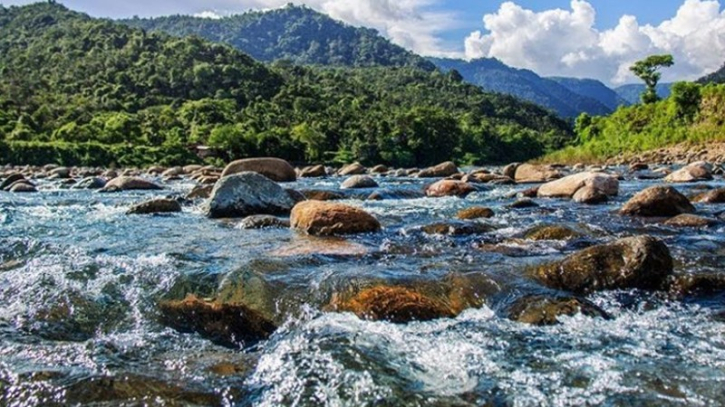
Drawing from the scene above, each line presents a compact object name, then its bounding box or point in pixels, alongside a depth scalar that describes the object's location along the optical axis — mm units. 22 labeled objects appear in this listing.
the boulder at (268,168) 21422
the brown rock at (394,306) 5742
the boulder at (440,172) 29797
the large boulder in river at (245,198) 13253
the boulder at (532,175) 24730
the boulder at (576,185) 16350
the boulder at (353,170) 36850
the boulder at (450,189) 18094
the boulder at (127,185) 22094
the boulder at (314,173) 34469
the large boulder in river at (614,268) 6672
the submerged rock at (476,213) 12156
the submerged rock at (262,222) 11430
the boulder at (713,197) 14266
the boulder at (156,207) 13984
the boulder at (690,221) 10320
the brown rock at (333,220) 10469
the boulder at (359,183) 21294
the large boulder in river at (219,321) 5398
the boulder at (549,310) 5684
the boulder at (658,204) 11750
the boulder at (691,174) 22031
